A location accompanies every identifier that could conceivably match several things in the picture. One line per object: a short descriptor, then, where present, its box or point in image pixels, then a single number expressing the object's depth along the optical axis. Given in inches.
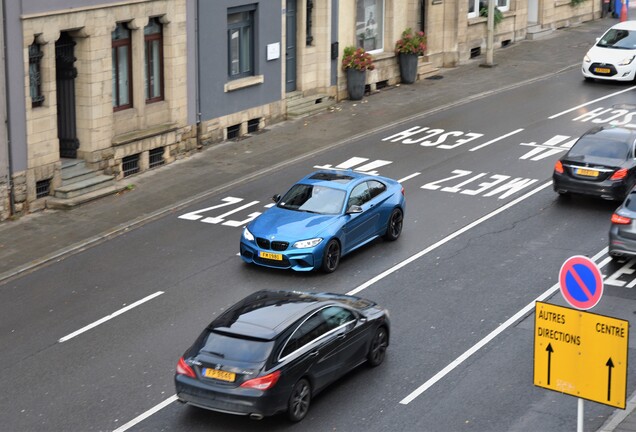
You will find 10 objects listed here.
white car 1581.0
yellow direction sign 539.8
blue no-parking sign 564.1
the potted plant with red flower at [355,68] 1504.7
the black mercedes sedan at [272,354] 637.9
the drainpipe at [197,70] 1263.5
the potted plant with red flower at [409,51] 1594.5
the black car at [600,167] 1042.1
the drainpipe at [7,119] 1026.1
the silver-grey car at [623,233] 887.1
